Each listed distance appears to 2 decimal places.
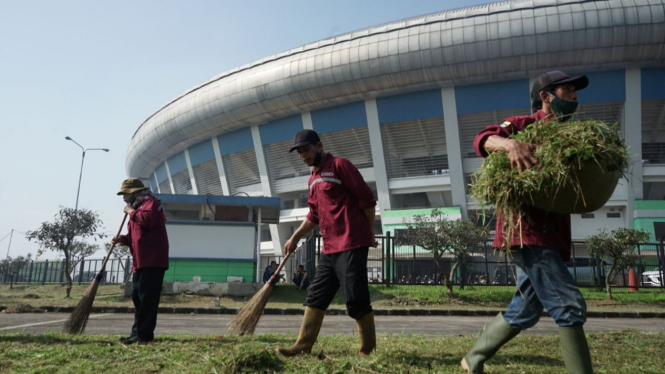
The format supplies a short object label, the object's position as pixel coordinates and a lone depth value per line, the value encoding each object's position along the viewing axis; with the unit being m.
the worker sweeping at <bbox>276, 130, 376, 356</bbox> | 3.65
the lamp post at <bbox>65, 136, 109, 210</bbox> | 29.70
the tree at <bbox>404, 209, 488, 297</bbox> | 17.02
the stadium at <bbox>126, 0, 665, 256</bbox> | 26.30
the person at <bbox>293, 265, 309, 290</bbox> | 16.58
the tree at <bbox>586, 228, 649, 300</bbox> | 16.95
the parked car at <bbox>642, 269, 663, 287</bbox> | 18.55
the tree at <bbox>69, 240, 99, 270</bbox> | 33.00
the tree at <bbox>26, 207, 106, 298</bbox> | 22.36
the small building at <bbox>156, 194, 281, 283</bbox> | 16.92
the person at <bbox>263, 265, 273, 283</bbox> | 18.93
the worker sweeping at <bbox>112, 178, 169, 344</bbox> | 4.83
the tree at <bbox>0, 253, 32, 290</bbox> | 39.10
